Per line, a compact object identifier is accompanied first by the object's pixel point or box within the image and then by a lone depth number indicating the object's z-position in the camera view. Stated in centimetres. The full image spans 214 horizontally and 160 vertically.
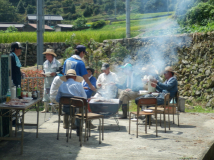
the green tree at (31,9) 7875
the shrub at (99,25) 5409
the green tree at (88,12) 8199
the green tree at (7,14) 6625
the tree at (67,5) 8775
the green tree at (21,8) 8289
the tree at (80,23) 5641
